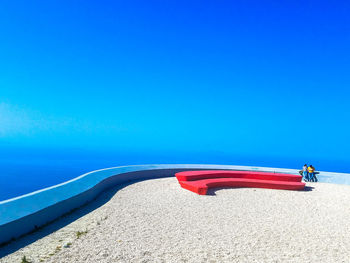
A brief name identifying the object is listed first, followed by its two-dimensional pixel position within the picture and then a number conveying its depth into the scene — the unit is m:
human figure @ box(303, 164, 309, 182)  19.36
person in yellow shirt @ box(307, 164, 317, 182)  18.98
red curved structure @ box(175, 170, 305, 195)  14.32
